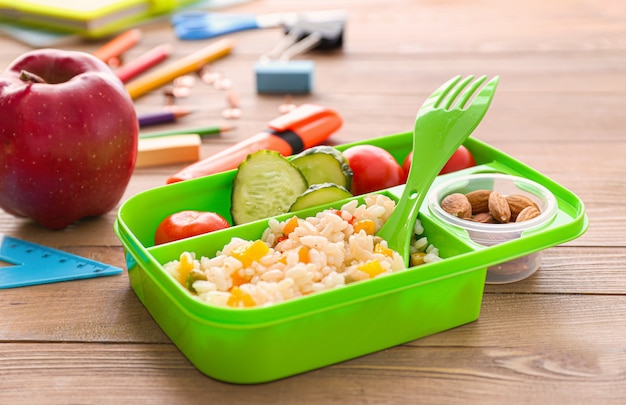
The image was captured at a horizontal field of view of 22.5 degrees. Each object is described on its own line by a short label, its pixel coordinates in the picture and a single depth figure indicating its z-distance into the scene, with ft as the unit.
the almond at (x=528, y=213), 2.65
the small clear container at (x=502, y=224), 2.62
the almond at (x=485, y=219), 2.70
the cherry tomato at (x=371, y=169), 2.84
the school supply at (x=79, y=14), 4.01
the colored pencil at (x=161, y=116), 3.39
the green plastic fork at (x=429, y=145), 2.62
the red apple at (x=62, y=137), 2.79
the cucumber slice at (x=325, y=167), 2.79
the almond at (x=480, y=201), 2.74
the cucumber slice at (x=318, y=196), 2.69
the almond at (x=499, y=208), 2.68
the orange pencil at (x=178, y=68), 3.60
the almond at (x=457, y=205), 2.68
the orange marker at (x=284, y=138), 2.95
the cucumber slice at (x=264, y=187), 2.75
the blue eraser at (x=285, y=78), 3.58
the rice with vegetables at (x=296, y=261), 2.44
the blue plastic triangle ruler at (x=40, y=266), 2.73
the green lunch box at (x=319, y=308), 2.38
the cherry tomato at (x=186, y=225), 2.67
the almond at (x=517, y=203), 2.70
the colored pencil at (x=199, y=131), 3.30
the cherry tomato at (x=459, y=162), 2.89
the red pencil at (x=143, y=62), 3.68
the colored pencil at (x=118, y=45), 3.82
